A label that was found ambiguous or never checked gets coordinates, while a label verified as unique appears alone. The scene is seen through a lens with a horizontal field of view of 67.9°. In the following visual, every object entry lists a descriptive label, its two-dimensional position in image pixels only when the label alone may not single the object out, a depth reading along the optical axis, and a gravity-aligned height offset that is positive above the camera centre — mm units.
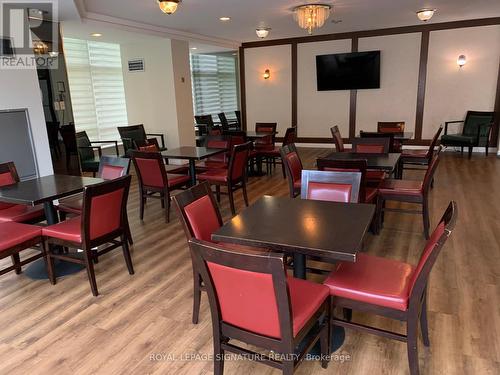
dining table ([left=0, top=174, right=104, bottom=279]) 2672 -589
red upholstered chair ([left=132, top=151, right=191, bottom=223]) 3957 -771
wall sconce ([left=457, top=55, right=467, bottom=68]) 7539 +742
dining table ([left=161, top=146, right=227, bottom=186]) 4320 -554
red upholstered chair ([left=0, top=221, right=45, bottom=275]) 2500 -850
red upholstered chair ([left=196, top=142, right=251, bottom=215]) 4285 -796
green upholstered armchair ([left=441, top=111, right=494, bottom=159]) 7203 -713
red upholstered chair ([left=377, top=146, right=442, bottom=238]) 3418 -862
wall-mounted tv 8250 +685
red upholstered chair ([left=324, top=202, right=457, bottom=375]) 1581 -852
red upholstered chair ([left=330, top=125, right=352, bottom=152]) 5438 -551
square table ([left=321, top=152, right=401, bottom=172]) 3496 -594
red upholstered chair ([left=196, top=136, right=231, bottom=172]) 5027 -754
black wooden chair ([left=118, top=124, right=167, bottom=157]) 6455 -465
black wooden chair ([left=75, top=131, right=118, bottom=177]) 5566 -664
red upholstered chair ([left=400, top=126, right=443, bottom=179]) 5159 -805
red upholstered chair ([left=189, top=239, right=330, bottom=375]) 1306 -777
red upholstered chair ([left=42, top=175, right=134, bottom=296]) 2512 -820
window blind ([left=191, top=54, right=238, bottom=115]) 10170 +638
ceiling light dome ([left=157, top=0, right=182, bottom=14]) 4301 +1171
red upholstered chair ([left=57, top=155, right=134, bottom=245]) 3263 -569
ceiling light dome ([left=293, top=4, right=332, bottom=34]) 5378 +1270
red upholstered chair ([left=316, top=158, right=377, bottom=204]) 3076 -537
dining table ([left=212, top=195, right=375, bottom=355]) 1648 -614
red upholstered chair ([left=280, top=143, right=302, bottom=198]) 3736 -641
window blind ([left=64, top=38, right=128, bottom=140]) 7000 +462
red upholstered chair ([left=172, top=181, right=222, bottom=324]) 2021 -608
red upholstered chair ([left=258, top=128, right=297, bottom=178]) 6043 -763
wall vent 7473 +872
